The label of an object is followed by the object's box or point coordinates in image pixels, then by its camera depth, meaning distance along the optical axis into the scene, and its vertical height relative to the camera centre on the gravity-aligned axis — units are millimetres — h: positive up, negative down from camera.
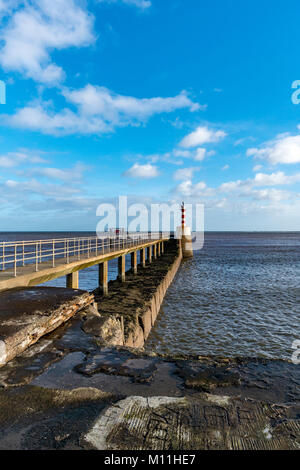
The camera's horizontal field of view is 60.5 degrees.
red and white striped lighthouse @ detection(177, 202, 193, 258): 44919 -1402
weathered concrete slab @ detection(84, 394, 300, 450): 2646 -2204
